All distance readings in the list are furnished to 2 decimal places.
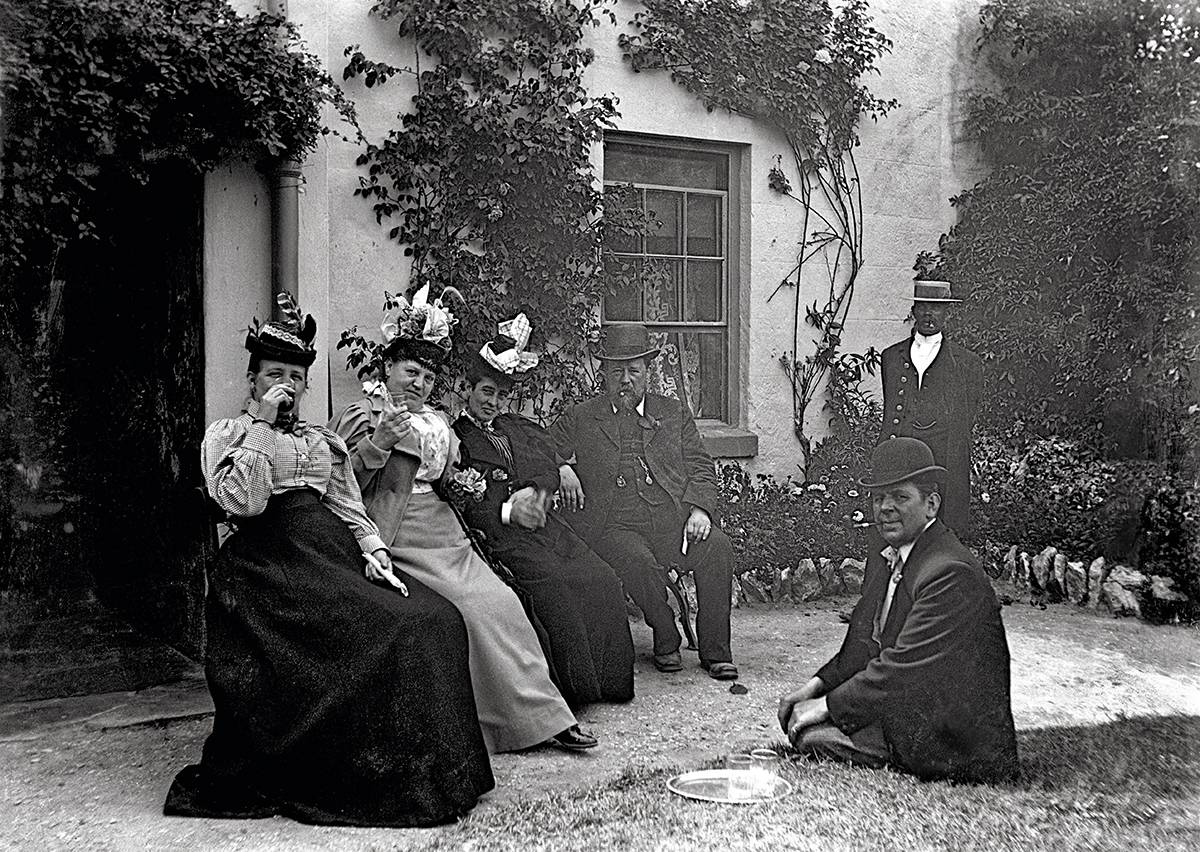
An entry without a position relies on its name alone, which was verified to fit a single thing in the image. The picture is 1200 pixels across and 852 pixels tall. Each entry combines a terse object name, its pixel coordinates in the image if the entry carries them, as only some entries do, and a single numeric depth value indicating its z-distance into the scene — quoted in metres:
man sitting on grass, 4.00
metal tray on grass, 4.00
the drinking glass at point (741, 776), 4.04
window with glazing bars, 7.45
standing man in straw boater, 6.22
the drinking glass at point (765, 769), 4.04
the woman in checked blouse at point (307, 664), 3.85
